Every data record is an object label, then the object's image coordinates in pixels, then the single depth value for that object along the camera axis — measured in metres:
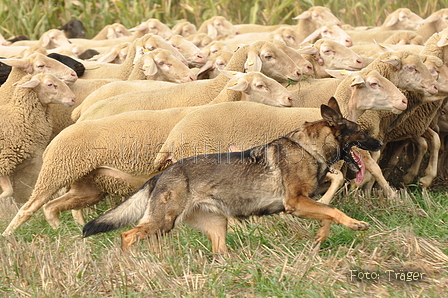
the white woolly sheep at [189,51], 18.59
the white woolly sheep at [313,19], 24.84
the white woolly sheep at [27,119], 13.88
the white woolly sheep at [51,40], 25.91
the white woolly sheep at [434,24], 22.36
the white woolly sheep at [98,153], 11.85
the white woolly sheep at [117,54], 20.09
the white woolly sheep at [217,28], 26.79
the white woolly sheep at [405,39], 18.98
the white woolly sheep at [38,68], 15.63
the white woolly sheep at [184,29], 27.02
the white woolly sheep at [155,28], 25.11
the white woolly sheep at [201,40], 22.87
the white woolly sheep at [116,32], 27.72
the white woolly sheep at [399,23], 23.75
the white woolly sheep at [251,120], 11.31
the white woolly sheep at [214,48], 19.28
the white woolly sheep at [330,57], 15.81
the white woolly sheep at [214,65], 16.53
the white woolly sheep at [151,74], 15.19
